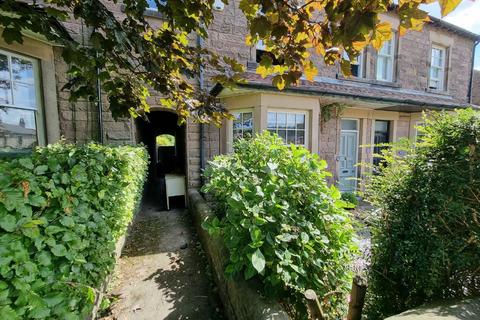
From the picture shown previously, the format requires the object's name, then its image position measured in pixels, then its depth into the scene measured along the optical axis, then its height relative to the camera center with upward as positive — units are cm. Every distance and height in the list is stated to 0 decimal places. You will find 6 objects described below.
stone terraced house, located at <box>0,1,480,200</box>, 455 +101
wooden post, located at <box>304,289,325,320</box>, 152 -108
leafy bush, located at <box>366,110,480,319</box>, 167 -64
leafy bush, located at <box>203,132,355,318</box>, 177 -75
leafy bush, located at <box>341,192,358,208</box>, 663 -169
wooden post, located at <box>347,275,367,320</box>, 161 -109
